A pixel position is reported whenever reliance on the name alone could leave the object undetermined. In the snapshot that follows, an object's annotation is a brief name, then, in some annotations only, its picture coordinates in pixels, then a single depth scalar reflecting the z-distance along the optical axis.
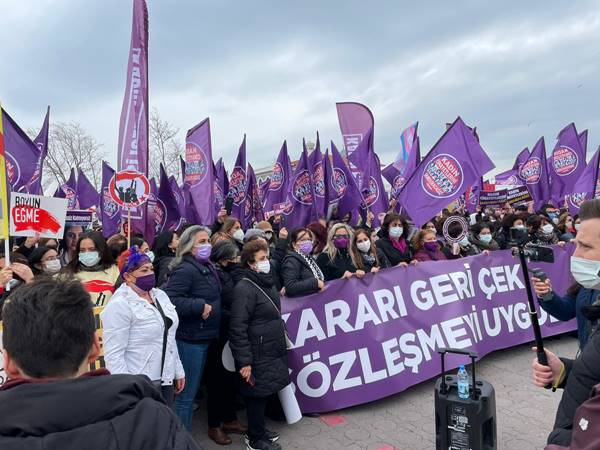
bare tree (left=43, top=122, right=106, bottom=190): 30.14
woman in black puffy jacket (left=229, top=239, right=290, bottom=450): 3.64
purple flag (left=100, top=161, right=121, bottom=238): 8.51
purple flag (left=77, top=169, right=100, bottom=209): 11.71
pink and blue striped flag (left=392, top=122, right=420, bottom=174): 13.61
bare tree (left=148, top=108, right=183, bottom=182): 28.16
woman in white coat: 2.87
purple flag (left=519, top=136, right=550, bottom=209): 11.62
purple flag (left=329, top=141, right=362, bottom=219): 8.21
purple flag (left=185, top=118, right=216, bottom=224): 6.46
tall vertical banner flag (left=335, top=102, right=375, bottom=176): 9.61
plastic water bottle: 3.11
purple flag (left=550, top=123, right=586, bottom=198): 10.92
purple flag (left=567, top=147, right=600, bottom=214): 8.80
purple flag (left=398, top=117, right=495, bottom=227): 5.89
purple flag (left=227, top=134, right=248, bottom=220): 9.95
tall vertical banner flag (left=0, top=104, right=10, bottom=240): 2.87
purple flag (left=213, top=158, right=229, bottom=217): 10.35
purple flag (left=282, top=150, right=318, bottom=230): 8.56
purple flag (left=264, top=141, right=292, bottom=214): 11.65
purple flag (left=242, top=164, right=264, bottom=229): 9.50
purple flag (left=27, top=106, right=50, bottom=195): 6.74
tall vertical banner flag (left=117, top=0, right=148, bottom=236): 5.00
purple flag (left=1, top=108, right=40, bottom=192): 6.40
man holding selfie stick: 1.70
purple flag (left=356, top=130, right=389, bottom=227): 8.48
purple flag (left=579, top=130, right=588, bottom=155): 12.23
